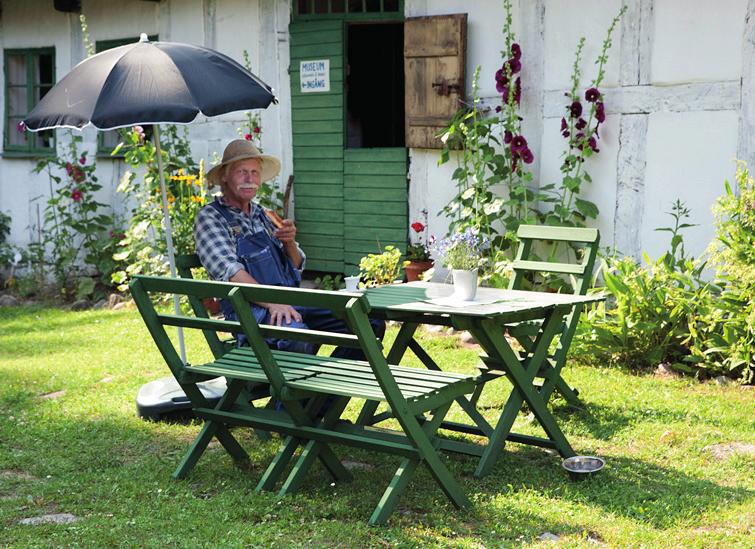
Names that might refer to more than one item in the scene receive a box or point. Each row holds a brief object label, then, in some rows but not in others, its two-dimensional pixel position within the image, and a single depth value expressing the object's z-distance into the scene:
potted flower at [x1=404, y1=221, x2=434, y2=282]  7.82
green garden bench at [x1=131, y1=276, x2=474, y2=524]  3.59
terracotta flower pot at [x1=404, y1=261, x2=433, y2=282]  7.83
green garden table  4.01
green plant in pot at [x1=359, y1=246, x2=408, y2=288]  7.62
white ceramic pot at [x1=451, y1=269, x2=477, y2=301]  4.22
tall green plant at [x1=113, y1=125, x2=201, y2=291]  8.62
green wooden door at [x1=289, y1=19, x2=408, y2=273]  8.22
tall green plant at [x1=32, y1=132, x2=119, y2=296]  9.94
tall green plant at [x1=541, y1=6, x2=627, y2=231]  6.79
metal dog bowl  4.07
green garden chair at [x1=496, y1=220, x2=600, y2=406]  4.61
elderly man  4.66
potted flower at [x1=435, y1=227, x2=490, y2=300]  4.23
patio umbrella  4.37
